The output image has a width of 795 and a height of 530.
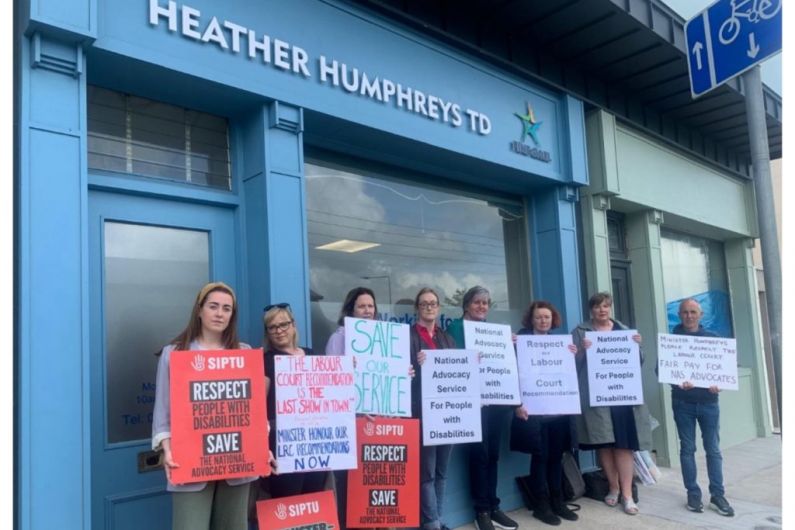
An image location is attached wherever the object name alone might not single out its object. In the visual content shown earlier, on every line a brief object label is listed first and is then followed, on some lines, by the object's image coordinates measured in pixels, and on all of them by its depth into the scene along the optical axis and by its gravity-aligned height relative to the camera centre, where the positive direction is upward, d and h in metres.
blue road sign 3.24 +1.57
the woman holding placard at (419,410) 4.30 -0.59
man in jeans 5.39 -1.03
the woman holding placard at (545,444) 5.08 -1.05
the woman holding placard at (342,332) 3.97 +0.01
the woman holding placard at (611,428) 5.26 -0.96
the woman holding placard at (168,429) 2.93 -0.42
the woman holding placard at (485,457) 4.86 -1.07
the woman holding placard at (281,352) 3.40 -0.13
